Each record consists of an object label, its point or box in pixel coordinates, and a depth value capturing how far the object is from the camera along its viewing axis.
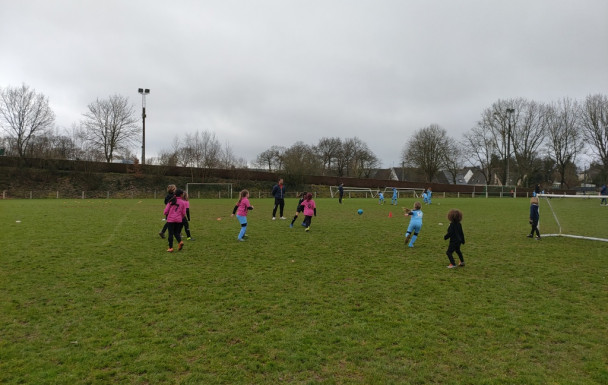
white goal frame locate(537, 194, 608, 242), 11.89
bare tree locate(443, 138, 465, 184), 62.41
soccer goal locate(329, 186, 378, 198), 49.14
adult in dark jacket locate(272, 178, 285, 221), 16.61
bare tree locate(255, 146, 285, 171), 76.12
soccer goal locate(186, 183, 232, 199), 44.40
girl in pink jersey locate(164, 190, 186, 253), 9.23
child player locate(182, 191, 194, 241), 10.35
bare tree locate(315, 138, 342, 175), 78.44
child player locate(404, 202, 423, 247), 10.06
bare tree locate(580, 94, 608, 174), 47.09
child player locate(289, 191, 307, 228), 13.79
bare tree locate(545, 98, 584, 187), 54.56
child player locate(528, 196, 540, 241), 12.04
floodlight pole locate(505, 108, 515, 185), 56.68
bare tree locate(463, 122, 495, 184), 60.88
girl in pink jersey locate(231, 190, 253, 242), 10.83
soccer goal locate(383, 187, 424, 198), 51.46
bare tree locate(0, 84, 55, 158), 44.72
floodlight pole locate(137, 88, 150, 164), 46.47
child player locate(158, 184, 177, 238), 9.36
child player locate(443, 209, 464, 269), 7.81
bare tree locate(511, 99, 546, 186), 57.56
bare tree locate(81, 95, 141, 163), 50.72
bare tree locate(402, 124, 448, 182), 62.53
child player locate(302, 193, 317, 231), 13.46
